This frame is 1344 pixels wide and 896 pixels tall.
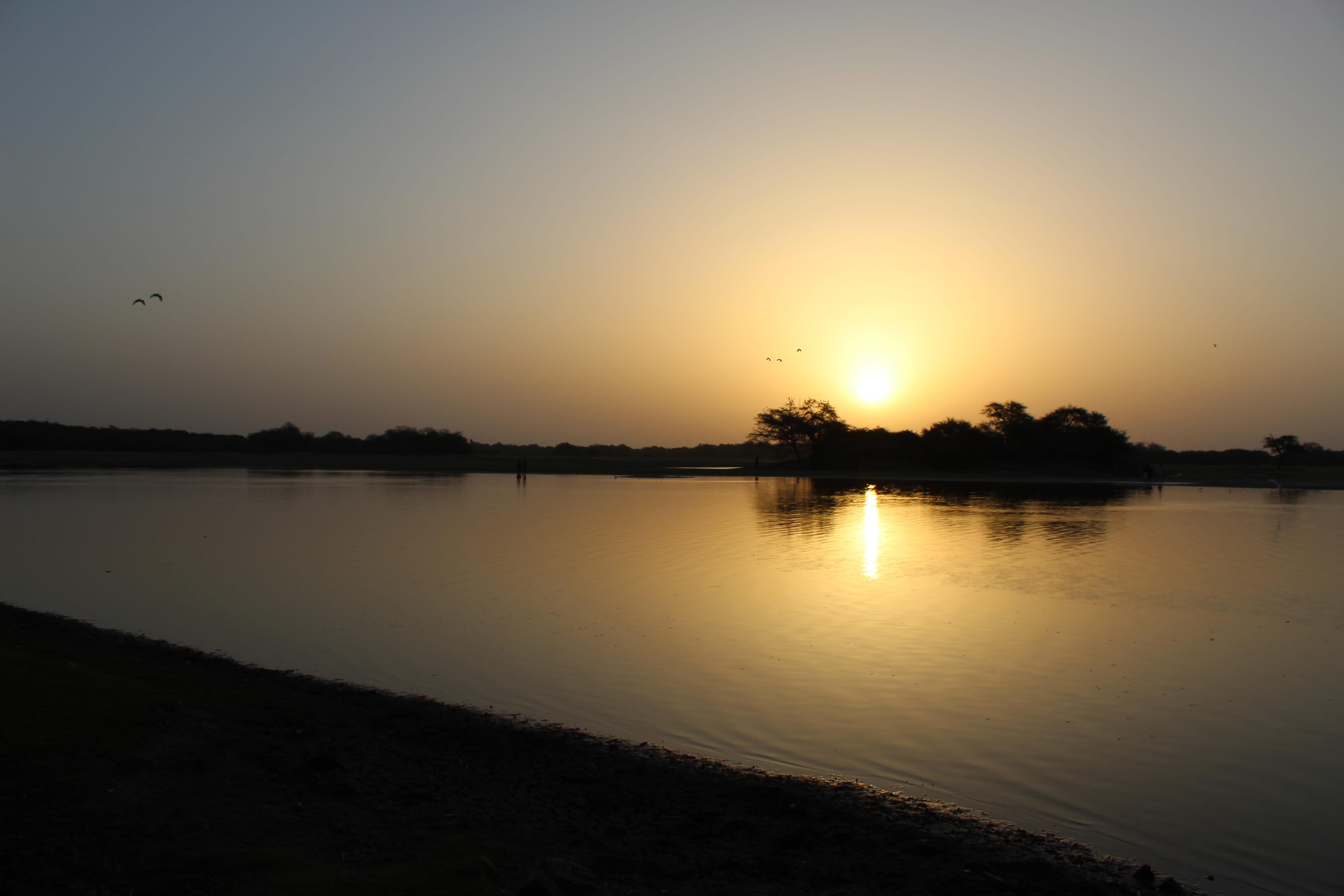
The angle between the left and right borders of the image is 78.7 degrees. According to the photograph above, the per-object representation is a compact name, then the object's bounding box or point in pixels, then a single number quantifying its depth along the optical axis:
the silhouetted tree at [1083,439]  78.06
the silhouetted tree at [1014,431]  80.88
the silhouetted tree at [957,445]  82.44
